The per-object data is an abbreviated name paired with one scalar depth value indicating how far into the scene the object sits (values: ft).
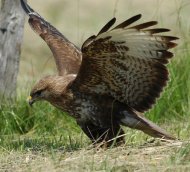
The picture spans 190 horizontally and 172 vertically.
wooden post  62.54
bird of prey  49.49
